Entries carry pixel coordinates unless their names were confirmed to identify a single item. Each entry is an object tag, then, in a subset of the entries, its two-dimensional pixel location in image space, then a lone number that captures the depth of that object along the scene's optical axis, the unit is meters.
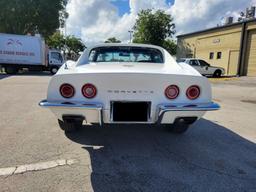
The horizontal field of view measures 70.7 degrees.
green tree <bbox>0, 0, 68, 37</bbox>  19.63
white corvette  2.33
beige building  16.68
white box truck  15.51
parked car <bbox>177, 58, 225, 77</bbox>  15.80
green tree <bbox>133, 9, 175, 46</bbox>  22.82
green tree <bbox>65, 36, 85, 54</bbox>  50.07
